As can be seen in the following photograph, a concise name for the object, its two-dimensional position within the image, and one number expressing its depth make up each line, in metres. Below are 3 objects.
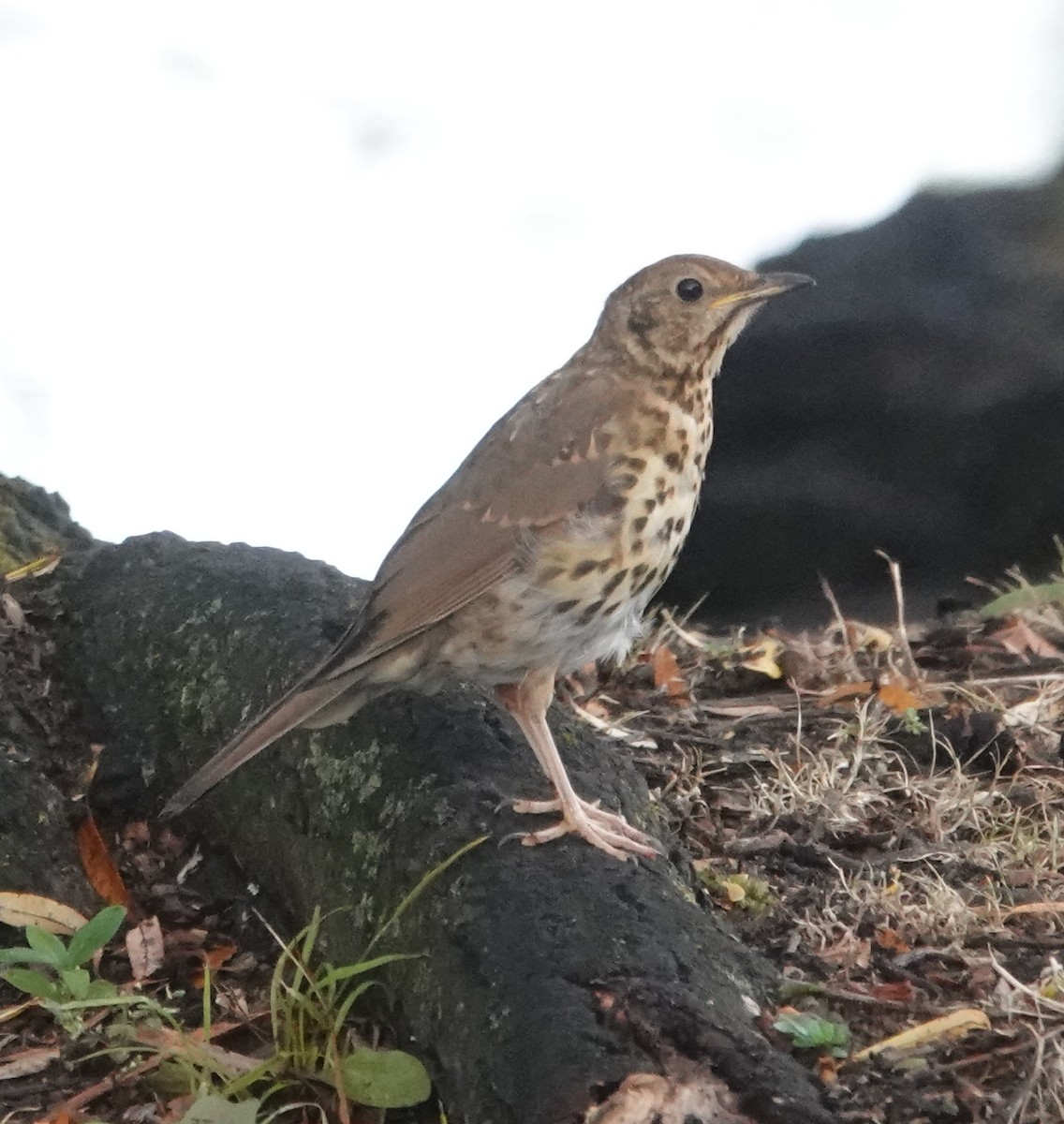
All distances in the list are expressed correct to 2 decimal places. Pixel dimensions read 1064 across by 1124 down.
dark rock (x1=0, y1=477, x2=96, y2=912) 4.54
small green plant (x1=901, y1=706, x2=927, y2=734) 5.77
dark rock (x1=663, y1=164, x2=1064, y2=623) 9.08
